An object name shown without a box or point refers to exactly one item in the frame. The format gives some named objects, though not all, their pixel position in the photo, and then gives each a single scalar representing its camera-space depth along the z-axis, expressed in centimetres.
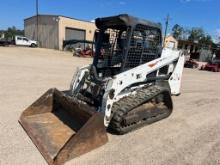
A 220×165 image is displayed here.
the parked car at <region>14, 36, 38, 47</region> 2477
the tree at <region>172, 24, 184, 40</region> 6261
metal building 2442
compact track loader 261
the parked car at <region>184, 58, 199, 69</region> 1675
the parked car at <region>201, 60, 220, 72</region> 1570
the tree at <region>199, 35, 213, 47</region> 5101
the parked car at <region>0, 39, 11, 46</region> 2337
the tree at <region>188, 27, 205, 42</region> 5954
